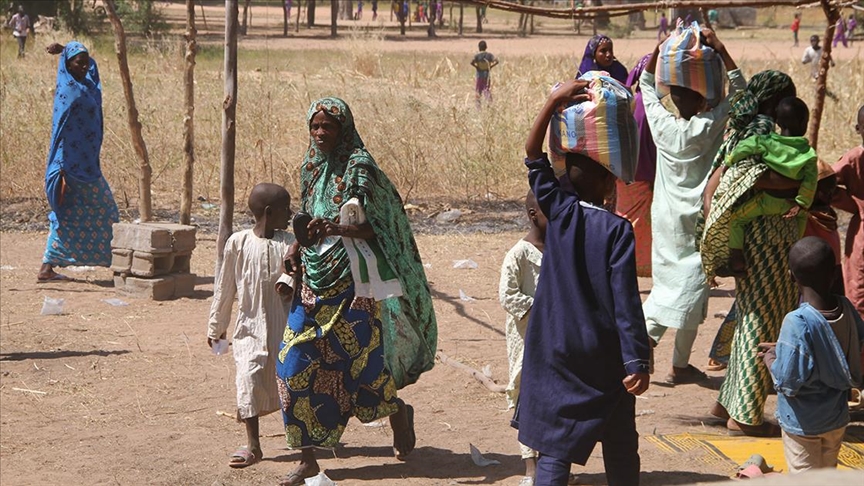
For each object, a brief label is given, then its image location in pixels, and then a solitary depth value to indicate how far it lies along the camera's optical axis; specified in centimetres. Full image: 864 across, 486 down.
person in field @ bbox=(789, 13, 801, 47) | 3859
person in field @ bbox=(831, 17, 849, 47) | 3641
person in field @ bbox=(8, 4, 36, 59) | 2777
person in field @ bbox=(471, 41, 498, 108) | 1905
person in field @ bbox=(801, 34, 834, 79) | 2250
